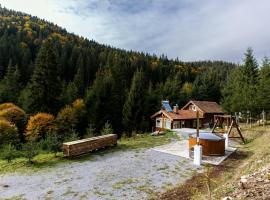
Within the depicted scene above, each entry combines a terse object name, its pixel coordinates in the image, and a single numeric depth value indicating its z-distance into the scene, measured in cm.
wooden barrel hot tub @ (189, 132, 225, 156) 1064
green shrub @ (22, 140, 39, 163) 871
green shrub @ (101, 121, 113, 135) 1302
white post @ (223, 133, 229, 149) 1259
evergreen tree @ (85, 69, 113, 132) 2605
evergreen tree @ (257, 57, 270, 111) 1739
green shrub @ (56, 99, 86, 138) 2290
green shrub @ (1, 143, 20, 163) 901
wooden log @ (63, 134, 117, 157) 954
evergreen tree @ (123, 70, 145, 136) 2676
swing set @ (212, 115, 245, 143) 2082
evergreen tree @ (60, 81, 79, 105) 2745
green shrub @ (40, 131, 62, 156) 1006
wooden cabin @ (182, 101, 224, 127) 2823
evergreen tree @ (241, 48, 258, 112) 1840
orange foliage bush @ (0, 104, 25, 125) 2094
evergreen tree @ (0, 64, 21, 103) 2706
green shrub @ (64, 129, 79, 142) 1143
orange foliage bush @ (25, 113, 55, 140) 2005
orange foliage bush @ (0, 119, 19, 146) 1689
